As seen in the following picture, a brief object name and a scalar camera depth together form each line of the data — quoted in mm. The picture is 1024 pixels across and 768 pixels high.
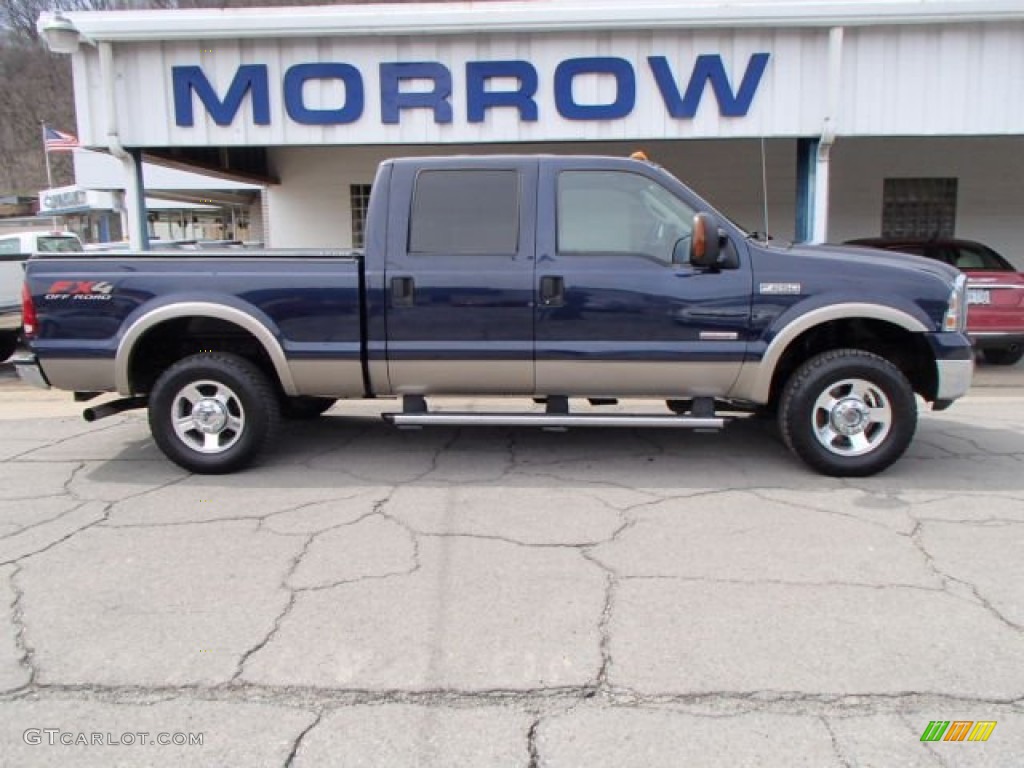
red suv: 8922
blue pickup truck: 5016
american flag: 32125
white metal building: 9055
